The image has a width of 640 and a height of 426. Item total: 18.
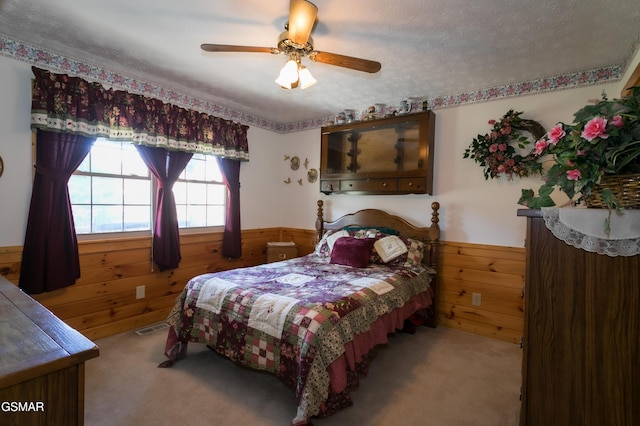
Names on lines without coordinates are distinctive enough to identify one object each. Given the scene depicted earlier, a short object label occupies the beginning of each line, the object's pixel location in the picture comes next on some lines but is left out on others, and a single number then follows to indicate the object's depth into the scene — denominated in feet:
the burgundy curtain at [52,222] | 7.93
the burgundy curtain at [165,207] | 10.28
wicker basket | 3.14
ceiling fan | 5.68
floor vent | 9.85
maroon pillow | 10.26
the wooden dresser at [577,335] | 3.21
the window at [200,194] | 11.67
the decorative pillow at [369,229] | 11.54
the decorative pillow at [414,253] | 10.40
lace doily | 3.16
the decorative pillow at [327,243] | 11.79
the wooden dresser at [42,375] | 2.46
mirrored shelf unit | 10.92
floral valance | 8.04
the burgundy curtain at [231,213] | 12.60
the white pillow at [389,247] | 10.50
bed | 5.90
